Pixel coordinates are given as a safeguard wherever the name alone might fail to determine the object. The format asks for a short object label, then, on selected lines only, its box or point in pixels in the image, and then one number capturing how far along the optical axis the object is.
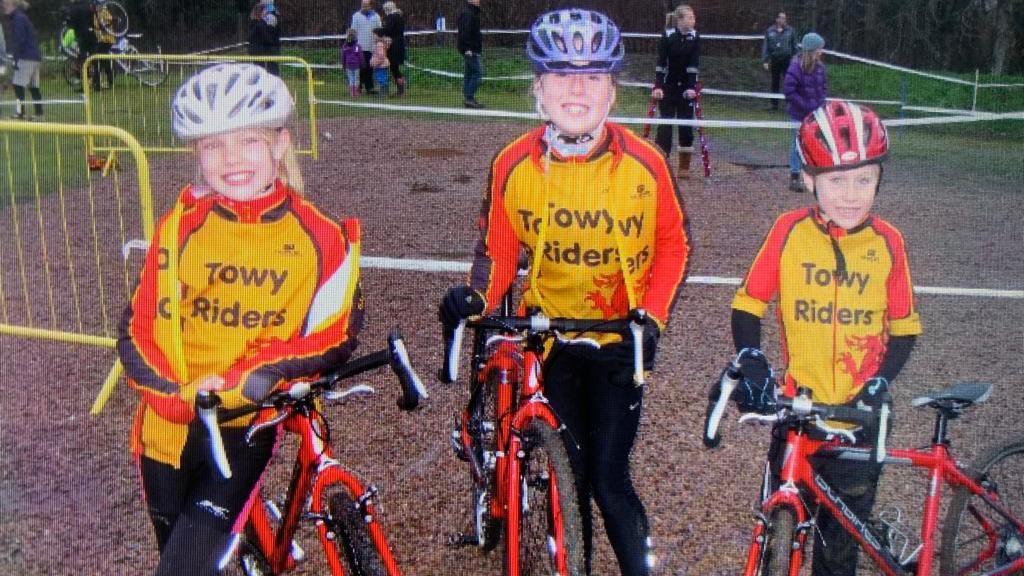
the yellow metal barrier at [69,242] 5.16
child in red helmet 2.60
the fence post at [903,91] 11.59
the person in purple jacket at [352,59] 13.48
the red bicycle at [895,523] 2.48
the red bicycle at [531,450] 2.67
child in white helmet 2.41
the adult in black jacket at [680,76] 9.90
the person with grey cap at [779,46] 13.70
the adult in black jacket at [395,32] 13.47
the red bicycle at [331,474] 2.38
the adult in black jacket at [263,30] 8.14
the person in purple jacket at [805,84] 8.94
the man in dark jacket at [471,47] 7.62
